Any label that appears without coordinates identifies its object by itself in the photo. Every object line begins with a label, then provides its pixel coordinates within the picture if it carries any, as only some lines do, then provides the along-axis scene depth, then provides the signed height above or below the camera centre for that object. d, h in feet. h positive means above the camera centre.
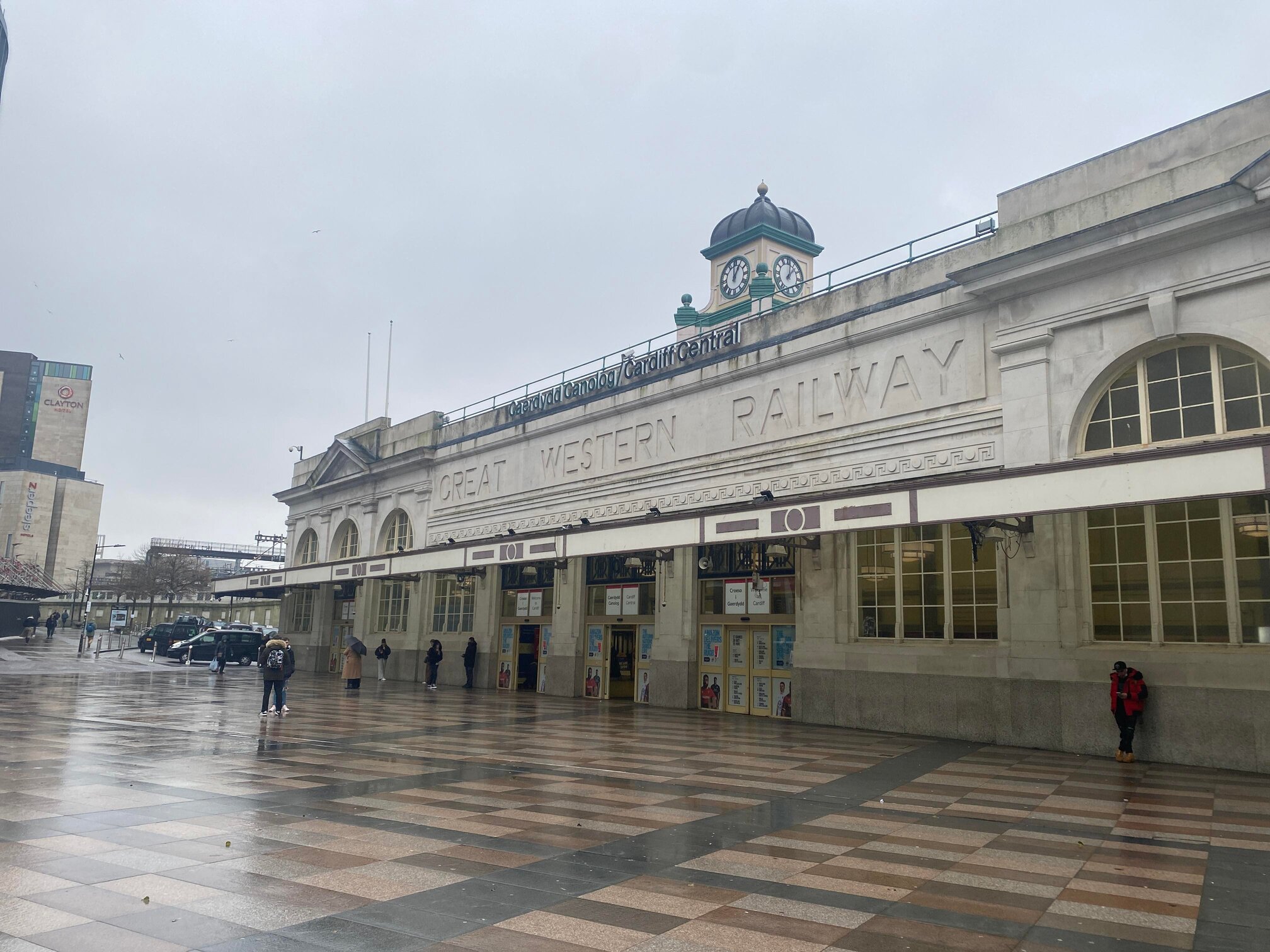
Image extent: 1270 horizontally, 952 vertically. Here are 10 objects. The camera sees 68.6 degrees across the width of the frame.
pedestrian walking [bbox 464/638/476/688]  98.17 -2.83
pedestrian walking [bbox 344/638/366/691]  86.99 -3.98
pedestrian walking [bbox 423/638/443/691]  97.81 -3.36
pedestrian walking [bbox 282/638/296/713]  60.03 -2.50
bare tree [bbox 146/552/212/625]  305.73 +15.52
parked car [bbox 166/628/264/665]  138.51 -3.43
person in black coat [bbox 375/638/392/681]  108.99 -2.83
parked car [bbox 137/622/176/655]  165.17 -2.92
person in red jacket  45.37 -2.51
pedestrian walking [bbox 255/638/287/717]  59.62 -2.46
